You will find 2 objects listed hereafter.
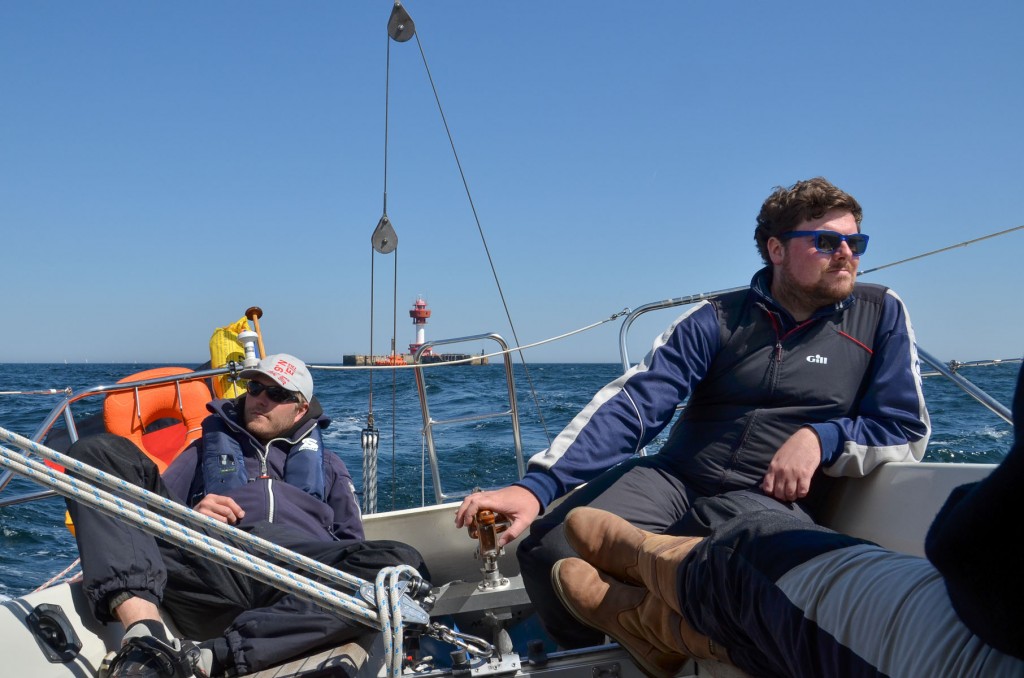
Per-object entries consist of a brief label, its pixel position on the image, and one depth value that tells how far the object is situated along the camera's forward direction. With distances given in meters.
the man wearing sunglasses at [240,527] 1.80
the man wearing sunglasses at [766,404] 1.93
